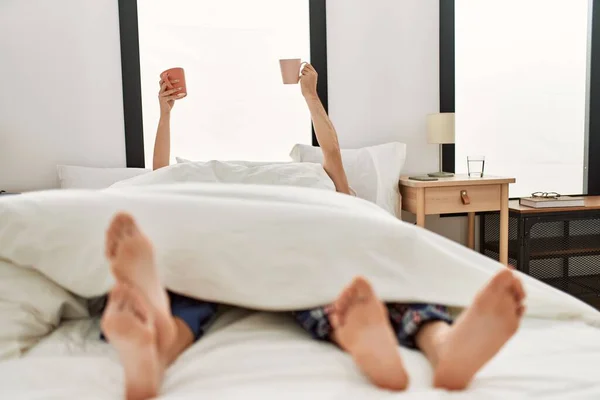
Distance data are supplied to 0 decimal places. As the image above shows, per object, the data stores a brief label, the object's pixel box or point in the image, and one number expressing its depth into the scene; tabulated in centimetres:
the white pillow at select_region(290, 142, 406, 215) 259
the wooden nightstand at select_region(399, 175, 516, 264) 256
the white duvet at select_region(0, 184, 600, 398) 98
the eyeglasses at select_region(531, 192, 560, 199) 280
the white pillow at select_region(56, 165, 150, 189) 249
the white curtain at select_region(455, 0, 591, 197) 310
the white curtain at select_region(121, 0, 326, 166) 279
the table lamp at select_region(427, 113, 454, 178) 276
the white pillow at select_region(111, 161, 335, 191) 187
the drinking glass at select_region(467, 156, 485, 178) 292
